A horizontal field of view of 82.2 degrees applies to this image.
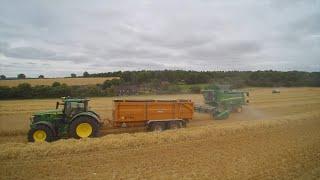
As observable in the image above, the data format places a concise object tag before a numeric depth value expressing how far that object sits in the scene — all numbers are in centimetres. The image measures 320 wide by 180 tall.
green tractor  744
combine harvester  1136
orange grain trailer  839
